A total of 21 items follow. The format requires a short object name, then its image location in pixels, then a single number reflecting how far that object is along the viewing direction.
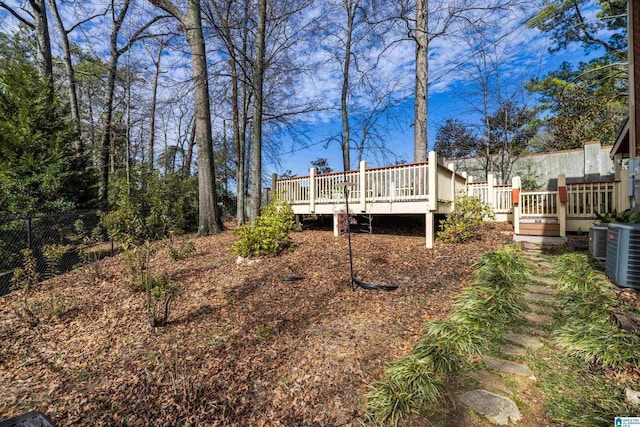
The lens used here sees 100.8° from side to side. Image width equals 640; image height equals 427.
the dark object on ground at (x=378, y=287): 3.62
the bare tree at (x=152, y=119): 13.70
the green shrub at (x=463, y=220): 5.46
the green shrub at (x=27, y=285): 3.35
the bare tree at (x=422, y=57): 7.50
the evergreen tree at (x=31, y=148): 5.96
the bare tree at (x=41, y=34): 7.71
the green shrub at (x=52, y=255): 4.53
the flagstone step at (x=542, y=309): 2.88
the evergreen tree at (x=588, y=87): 11.27
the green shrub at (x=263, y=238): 5.22
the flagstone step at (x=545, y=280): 3.58
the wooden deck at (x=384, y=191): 5.42
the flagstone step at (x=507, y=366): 2.05
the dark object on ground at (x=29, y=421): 1.47
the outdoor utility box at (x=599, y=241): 3.89
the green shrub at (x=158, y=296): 3.03
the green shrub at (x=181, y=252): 5.56
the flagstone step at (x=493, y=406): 1.67
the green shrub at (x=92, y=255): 4.72
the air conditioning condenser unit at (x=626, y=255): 2.84
